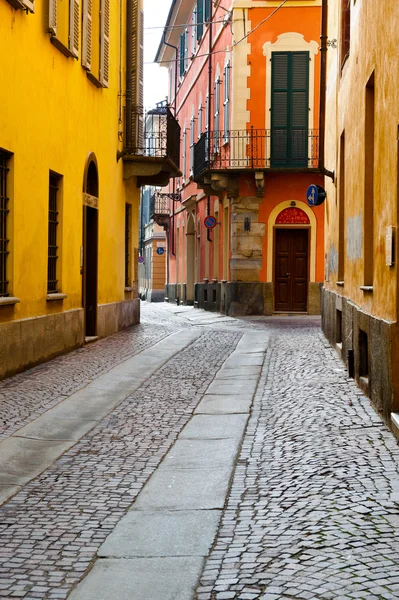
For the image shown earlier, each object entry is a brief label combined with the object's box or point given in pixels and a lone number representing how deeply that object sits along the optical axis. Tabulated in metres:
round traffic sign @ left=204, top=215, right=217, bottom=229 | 31.31
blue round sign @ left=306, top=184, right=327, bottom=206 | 19.78
